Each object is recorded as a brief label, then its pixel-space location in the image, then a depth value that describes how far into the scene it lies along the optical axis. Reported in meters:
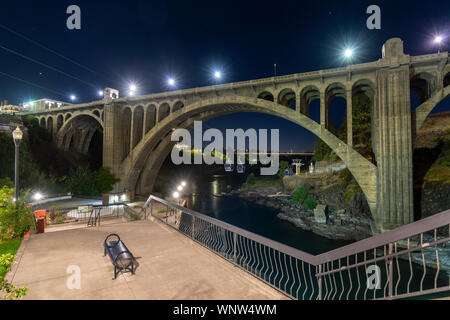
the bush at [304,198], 29.27
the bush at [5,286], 2.98
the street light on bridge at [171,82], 27.39
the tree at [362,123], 30.67
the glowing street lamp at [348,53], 18.09
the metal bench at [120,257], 4.61
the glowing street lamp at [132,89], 30.80
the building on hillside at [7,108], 48.44
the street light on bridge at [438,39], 15.99
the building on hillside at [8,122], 25.73
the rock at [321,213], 24.47
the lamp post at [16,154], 8.51
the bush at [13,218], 7.45
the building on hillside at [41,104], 53.31
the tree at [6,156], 20.97
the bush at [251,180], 58.48
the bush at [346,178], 27.91
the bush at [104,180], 26.75
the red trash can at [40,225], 7.88
